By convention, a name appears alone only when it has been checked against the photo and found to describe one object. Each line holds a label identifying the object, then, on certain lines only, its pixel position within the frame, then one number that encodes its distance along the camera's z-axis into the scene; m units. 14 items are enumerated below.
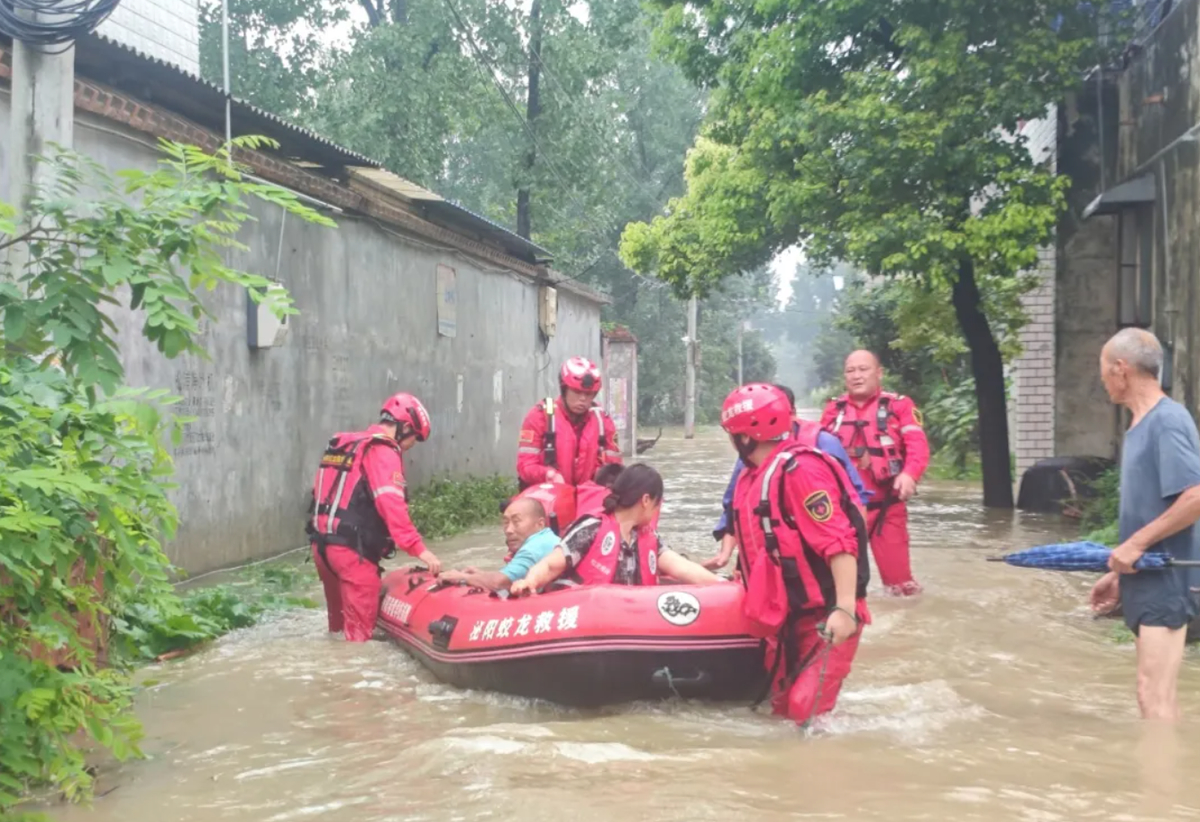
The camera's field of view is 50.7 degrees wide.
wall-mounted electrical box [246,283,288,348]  10.07
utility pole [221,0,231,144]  8.62
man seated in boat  6.38
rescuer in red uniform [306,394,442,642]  6.79
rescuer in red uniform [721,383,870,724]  4.80
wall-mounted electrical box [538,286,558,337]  19.67
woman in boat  5.89
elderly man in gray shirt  4.64
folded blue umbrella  6.50
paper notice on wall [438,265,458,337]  14.70
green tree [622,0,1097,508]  12.41
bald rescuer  8.09
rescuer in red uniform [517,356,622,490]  7.99
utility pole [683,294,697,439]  38.66
